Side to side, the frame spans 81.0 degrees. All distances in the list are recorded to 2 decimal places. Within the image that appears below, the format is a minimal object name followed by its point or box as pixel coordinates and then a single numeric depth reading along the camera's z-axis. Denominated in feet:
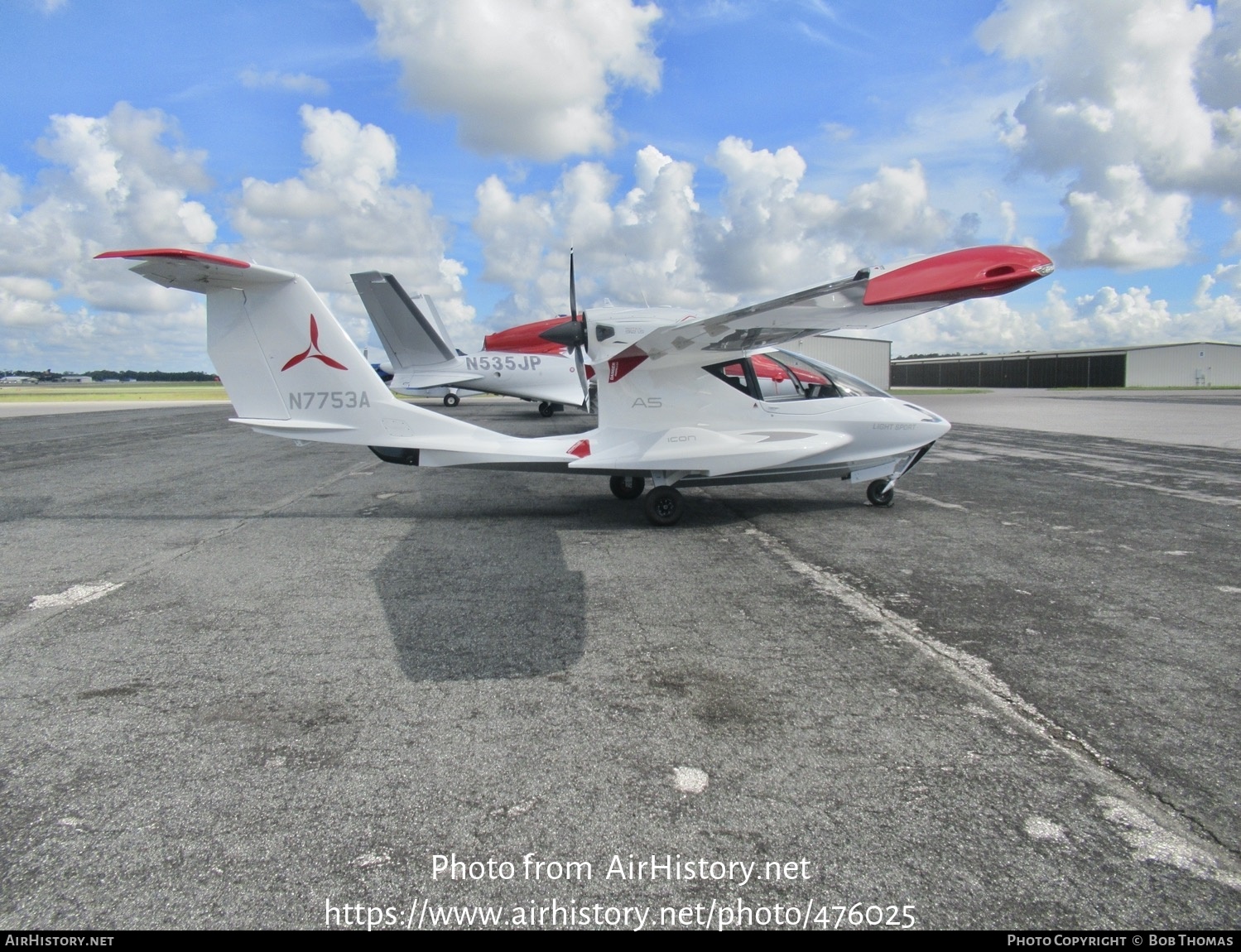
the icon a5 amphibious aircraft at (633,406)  28.55
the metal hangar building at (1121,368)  239.91
